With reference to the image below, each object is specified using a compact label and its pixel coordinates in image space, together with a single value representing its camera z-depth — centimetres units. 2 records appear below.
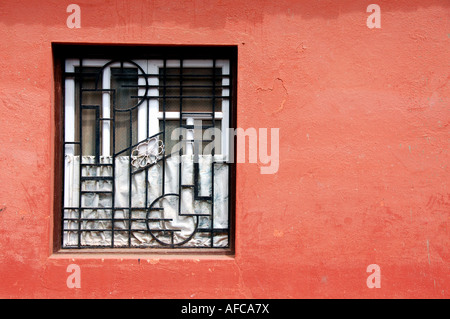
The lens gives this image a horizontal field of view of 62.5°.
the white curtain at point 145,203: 349
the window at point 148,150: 348
